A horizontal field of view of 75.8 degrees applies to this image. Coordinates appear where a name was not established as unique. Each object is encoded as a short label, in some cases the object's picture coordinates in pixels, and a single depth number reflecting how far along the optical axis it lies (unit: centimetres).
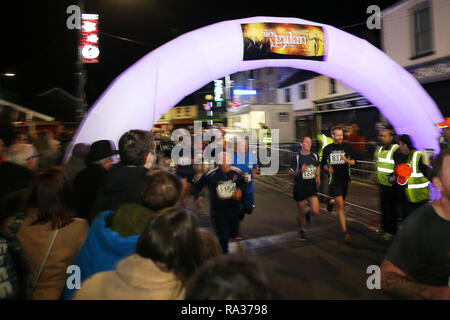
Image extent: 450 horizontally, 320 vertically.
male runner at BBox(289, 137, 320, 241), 530
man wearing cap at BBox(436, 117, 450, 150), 447
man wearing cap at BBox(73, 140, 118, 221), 310
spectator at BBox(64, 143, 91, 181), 385
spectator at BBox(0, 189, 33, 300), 178
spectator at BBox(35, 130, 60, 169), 645
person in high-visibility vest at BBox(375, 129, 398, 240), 507
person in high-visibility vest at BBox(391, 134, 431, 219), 452
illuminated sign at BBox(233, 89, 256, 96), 2923
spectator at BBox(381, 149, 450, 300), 177
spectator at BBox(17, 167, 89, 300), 201
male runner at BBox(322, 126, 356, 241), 539
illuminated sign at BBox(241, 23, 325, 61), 516
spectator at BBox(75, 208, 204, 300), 125
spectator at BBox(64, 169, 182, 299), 164
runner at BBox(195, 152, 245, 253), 427
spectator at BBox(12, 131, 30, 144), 567
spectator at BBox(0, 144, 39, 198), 308
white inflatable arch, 437
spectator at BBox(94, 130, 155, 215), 238
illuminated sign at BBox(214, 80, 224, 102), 2784
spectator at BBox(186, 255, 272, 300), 97
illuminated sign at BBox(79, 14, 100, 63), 1061
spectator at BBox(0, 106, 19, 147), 542
